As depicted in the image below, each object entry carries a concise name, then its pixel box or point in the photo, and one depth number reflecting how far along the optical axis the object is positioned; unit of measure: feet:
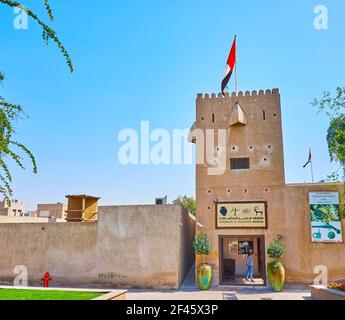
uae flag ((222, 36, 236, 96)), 59.11
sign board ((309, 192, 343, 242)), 53.06
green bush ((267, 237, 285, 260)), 51.10
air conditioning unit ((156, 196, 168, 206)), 61.41
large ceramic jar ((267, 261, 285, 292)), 49.65
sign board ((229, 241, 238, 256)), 75.94
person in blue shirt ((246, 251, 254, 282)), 58.20
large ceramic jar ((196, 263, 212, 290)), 51.44
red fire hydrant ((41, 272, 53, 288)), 50.34
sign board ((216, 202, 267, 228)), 54.44
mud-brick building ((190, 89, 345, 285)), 53.11
